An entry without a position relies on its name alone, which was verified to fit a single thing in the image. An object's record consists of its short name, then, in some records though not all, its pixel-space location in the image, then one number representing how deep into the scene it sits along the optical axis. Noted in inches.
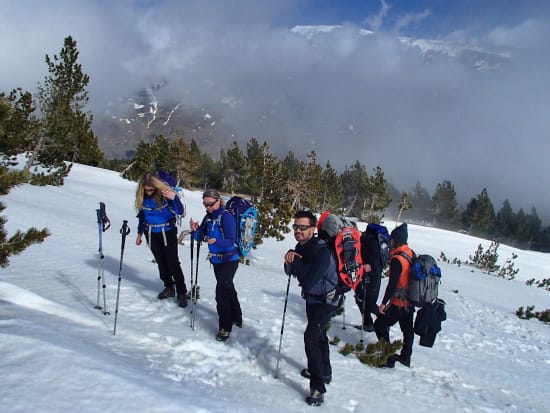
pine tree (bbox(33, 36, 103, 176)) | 882.8
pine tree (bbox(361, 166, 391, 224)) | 2682.1
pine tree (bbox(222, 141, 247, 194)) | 2774.4
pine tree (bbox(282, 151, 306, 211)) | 1882.6
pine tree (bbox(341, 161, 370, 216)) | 3348.9
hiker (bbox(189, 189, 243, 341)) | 231.3
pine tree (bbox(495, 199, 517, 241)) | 3845.0
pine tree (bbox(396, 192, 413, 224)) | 2086.5
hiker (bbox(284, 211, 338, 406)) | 184.9
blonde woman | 261.0
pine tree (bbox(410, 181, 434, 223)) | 4229.8
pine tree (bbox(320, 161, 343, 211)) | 2752.7
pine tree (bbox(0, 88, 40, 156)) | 679.7
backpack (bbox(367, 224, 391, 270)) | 295.0
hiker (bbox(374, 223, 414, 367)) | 248.4
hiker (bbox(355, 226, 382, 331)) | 294.8
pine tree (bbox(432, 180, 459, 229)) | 3892.7
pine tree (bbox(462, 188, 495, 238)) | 3484.3
